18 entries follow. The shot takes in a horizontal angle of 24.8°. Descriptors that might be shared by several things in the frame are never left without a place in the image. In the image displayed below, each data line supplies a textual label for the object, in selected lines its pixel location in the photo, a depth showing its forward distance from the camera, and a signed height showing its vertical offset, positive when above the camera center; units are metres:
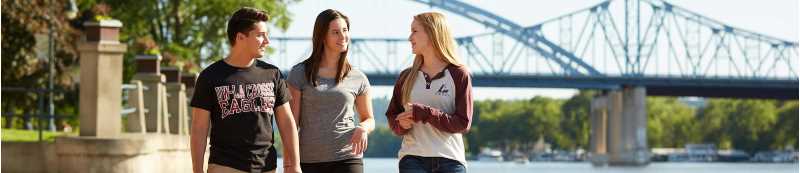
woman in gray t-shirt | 6.75 -0.05
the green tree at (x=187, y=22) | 43.03 +1.62
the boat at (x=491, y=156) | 156.00 -5.88
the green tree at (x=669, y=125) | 154.25 -3.17
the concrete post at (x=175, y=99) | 23.75 -0.15
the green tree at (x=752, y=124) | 141.25 -2.82
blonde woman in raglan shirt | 6.51 -0.06
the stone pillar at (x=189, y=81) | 27.70 +0.11
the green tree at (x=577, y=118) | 154.88 -2.56
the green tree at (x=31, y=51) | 30.60 +0.72
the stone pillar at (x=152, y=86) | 20.12 +0.02
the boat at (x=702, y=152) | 156.62 -5.55
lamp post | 28.68 +0.79
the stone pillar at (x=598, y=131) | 118.12 -2.86
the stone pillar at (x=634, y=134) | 116.00 -2.94
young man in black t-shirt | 6.26 -0.06
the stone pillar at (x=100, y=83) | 15.05 +0.04
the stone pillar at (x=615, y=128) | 115.56 -2.58
